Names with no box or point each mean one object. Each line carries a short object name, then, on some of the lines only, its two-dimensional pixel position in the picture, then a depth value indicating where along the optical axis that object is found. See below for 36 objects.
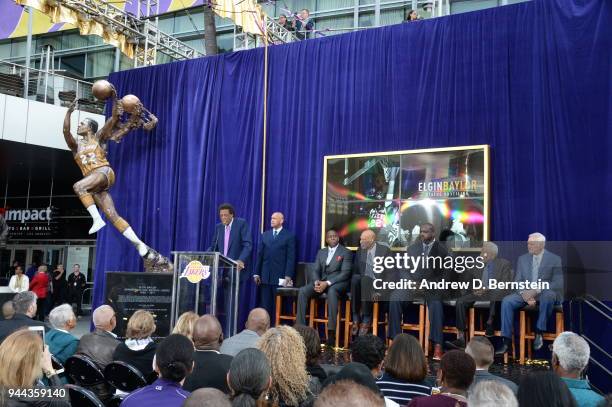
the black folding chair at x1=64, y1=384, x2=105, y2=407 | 2.87
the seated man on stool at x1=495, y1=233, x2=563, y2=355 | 5.91
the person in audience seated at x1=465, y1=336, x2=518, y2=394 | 3.34
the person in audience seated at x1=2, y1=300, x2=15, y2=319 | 5.14
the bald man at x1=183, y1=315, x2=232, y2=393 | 3.13
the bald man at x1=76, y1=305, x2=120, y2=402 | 4.02
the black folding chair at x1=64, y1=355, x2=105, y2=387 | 3.67
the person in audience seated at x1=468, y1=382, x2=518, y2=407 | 2.21
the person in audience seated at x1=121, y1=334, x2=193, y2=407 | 2.60
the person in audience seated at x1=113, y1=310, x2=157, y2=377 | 3.88
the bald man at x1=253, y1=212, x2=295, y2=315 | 7.98
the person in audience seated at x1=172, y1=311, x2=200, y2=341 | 4.12
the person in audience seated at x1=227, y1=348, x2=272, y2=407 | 2.45
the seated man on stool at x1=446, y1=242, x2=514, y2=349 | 6.11
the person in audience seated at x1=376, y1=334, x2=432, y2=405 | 3.02
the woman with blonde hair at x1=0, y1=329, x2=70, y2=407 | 2.41
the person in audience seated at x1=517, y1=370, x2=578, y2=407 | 2.33
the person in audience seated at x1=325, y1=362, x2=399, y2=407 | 2.71
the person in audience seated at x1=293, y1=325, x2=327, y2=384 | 3.33
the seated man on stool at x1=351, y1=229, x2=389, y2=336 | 6.95
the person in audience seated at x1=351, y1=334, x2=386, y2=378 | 3.30
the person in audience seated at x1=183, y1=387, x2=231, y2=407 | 1.93
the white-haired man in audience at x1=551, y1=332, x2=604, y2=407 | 2.97
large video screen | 7.11
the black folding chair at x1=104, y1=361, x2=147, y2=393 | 3.51
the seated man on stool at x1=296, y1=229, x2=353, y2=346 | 7.08
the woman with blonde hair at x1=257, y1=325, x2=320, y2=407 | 2.81
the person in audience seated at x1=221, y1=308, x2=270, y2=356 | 3.84
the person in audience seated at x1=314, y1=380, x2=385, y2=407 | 1.51
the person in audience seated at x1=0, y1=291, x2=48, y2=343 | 4.13
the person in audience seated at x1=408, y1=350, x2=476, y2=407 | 2.81
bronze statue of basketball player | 9.20
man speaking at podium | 8.14
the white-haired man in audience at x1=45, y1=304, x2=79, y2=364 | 4.17
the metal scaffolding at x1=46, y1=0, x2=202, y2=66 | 9.68
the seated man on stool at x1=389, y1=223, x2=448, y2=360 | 6.34
